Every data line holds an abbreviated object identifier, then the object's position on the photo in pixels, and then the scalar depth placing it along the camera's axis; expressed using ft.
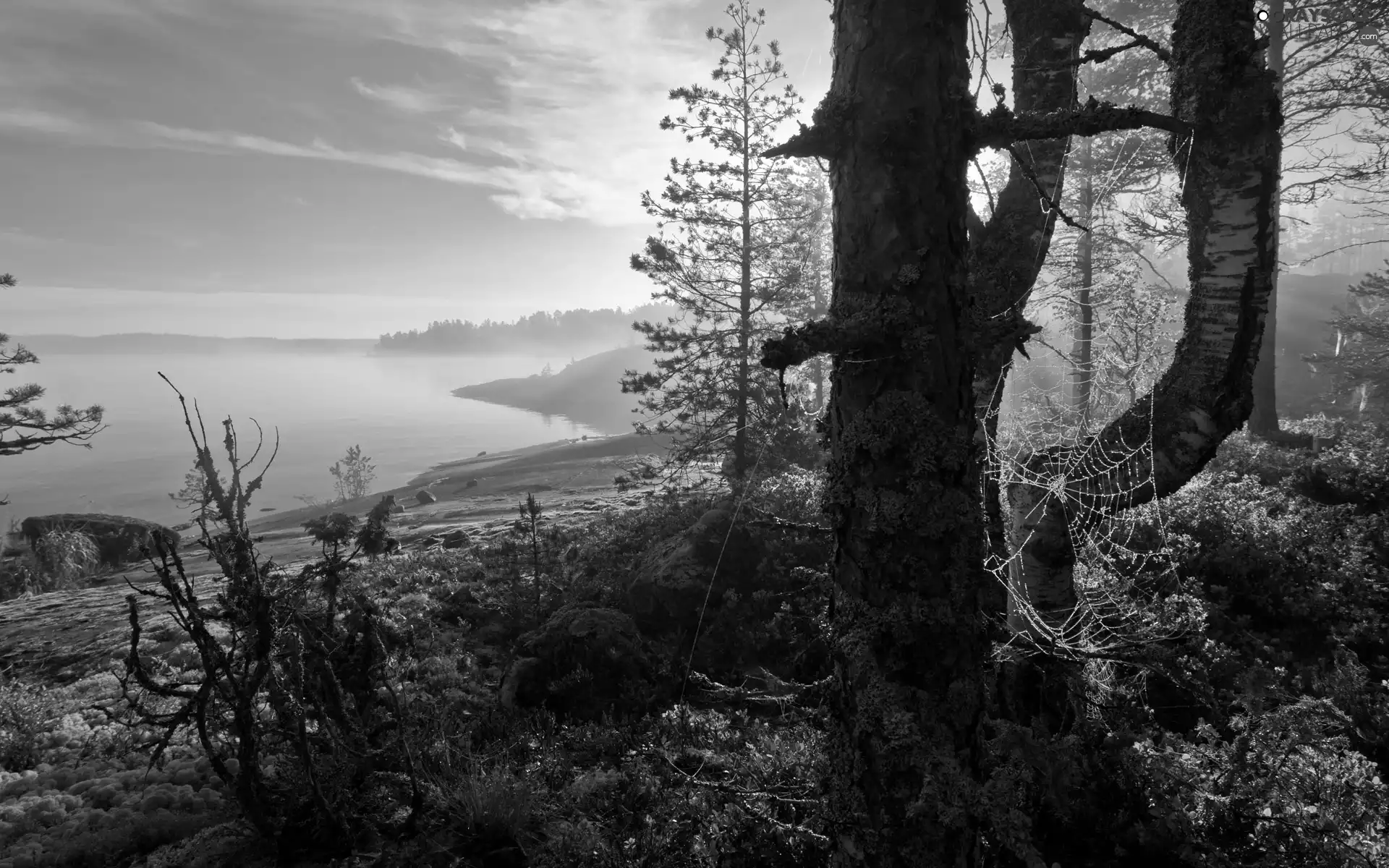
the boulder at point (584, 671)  21.56
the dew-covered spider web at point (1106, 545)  12.45
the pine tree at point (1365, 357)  53.36
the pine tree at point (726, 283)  48.70
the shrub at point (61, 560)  65.77
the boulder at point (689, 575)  29.40
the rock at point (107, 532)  78.07
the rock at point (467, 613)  35.19
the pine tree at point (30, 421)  57.98
